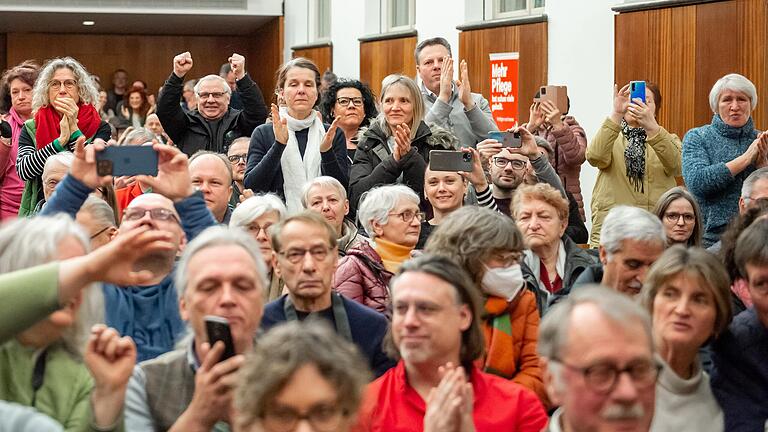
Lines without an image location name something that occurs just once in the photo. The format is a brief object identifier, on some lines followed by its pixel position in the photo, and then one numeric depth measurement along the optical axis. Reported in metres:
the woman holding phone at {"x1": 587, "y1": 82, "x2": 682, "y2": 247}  14.04
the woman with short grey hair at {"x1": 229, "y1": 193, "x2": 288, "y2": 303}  9.94
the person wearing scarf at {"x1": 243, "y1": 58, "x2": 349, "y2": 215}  12.79
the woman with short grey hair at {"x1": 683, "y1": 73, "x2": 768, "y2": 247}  13.03
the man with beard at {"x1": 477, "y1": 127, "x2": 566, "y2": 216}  12.22
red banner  22.00
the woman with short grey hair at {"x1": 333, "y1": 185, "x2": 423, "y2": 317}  9.64
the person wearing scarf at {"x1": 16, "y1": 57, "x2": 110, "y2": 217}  13.35
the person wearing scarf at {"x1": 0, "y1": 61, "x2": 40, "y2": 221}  14.66
